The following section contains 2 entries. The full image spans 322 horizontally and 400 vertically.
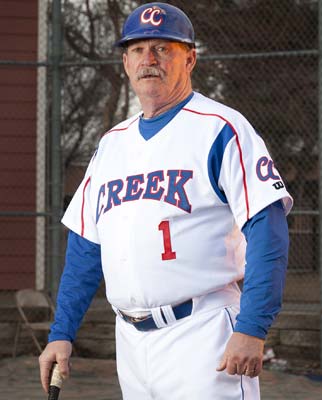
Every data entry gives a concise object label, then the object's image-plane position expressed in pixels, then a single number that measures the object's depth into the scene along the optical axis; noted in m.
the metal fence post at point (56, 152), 12.83
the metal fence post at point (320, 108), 11.89
